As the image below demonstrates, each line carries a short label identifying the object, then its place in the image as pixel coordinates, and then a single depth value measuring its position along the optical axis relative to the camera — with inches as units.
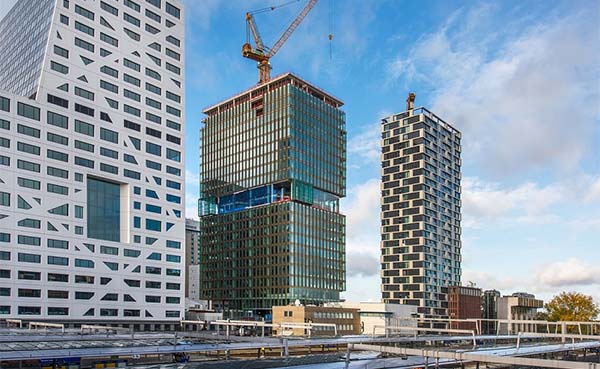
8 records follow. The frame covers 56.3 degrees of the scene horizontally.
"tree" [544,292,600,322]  5787.4
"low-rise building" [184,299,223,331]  5704.2
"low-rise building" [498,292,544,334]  7450.8
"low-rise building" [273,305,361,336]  5339.6
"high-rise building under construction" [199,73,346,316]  7480.3
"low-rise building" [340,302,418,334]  6293.3
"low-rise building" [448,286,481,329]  7706.7
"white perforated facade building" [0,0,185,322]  4114.2
